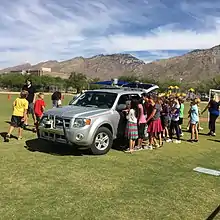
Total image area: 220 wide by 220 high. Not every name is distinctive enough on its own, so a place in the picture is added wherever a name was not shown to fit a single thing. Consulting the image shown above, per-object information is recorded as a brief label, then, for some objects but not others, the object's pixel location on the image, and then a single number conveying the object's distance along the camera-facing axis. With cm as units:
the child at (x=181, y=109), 931
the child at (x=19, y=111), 760
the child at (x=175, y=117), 851
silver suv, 616
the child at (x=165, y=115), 816
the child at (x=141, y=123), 689
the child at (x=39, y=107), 858
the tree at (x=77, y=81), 8983
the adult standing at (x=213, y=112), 1037
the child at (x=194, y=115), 856
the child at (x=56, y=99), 1035
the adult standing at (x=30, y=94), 955
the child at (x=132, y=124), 671
